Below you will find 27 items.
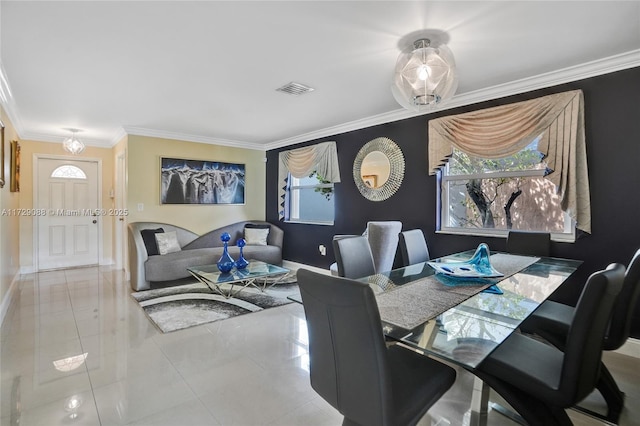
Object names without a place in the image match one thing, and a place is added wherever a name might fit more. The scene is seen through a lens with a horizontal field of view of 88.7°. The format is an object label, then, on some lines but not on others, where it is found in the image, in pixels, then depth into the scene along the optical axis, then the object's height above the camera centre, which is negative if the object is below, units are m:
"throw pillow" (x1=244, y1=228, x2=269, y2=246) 5.66 -0.49
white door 5.57 -0.11
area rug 3.28 -1.10
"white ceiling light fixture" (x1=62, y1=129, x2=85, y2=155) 4.63 +0.87
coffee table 3.75 -0.80
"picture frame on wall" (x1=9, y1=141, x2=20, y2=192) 4.03 +0.49
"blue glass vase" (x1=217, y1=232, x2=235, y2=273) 3.96 -0.66
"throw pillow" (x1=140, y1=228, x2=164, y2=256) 4.60 -0.48
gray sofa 4.38 -0.68
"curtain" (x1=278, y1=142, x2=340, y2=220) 4.89 +0.73
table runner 1.43 -0.46
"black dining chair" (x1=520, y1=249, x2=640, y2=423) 1.67 -0.67
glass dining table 1.25 -0.47
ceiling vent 3.11 +1.17
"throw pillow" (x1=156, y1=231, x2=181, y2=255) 4.68 -0.51
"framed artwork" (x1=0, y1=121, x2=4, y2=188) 3.21 +0.49
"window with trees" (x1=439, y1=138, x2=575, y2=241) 3.01 +0.13
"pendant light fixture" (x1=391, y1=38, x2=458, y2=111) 2.01 +0.84
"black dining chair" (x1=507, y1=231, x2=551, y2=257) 2.88 -0.30
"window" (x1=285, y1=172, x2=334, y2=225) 5.19 +0.15
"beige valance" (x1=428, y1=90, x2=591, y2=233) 2.71 +0.67
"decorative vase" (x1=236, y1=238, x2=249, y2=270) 4.13 -0.71
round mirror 4.10 +0.53
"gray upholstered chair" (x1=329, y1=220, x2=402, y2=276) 3.27 -0.32
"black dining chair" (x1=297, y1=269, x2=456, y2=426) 1.09 -0.57
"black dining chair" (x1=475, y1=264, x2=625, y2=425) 1.18 -0.69
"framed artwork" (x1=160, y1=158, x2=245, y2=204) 5.22 +0.44
